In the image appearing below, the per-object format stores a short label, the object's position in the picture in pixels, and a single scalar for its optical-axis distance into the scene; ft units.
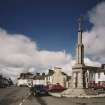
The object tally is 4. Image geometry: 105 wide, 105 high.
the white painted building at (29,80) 284.63
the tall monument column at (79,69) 65.77
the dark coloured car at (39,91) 69.19
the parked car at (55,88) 84.68
